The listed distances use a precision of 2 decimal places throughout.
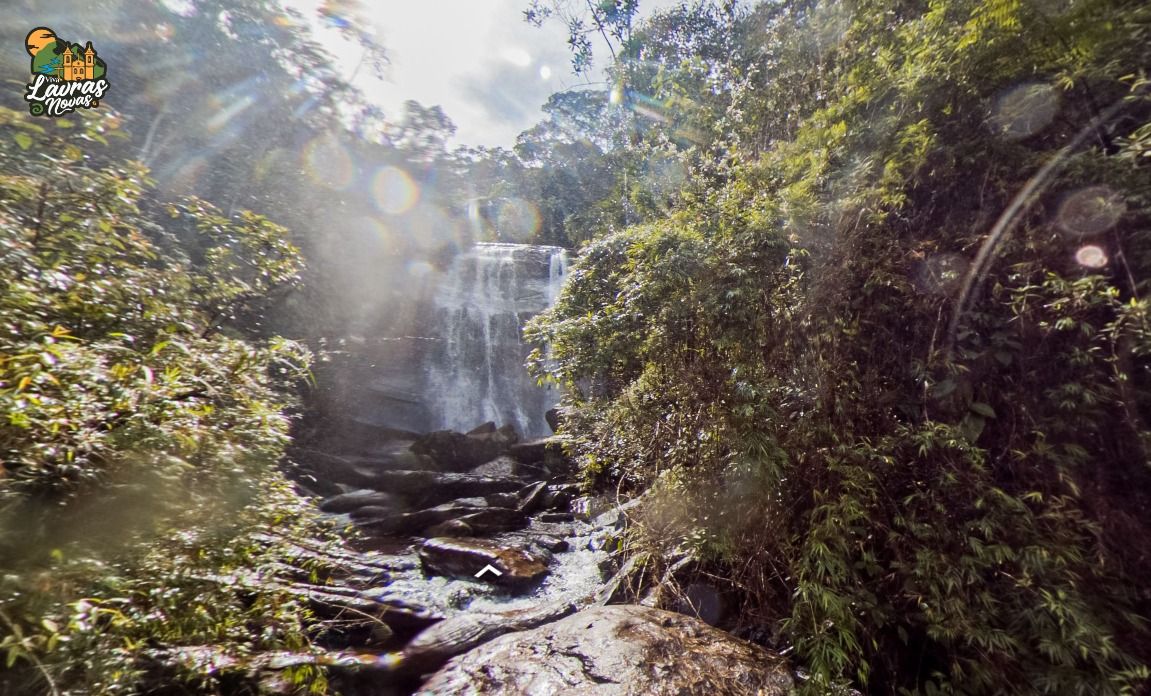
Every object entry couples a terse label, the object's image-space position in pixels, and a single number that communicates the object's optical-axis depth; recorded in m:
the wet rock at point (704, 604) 4.37
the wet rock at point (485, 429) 14.31
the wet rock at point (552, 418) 14.12
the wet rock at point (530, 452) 13.01
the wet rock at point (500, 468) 11.77
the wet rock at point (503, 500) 9.72
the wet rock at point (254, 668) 2.64
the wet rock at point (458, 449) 13.02
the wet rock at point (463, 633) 4.14
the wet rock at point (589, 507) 8.41
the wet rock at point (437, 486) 10.42
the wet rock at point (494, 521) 8.39
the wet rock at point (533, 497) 9.62
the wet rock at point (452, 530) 8.07
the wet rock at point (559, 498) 9.98
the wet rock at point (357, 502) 9.81
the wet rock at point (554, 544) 7.79
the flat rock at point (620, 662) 3.18
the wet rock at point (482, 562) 6.61
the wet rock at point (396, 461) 12.54
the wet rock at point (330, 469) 11.64
